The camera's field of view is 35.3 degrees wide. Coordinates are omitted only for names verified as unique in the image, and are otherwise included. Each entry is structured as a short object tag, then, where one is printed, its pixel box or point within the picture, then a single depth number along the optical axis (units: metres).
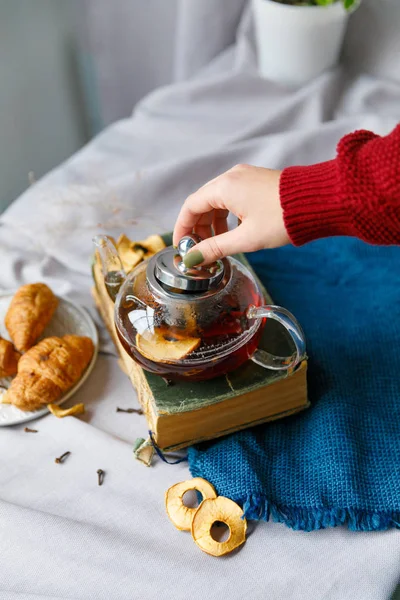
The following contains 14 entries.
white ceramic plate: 0.87
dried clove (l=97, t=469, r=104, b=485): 0.76
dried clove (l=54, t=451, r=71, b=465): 0.77
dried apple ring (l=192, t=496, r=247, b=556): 0.68
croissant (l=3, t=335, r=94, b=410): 0.79
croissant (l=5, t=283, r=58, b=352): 0.85
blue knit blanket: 0.70
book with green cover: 0.72
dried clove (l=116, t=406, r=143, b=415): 0.83
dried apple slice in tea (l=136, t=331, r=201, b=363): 0.71
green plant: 1.06
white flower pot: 1.08
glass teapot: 0.71
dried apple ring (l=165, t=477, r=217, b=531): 0.70
